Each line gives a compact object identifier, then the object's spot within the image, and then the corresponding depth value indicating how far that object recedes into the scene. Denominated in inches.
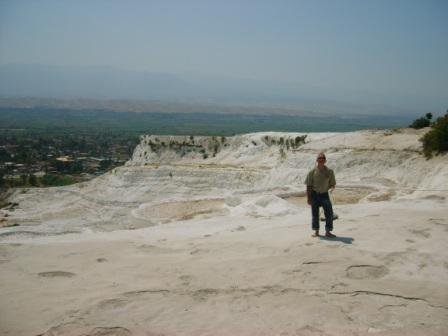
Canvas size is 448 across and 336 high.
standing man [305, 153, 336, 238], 360.2
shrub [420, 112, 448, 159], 818.7
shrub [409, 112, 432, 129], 1216.7
